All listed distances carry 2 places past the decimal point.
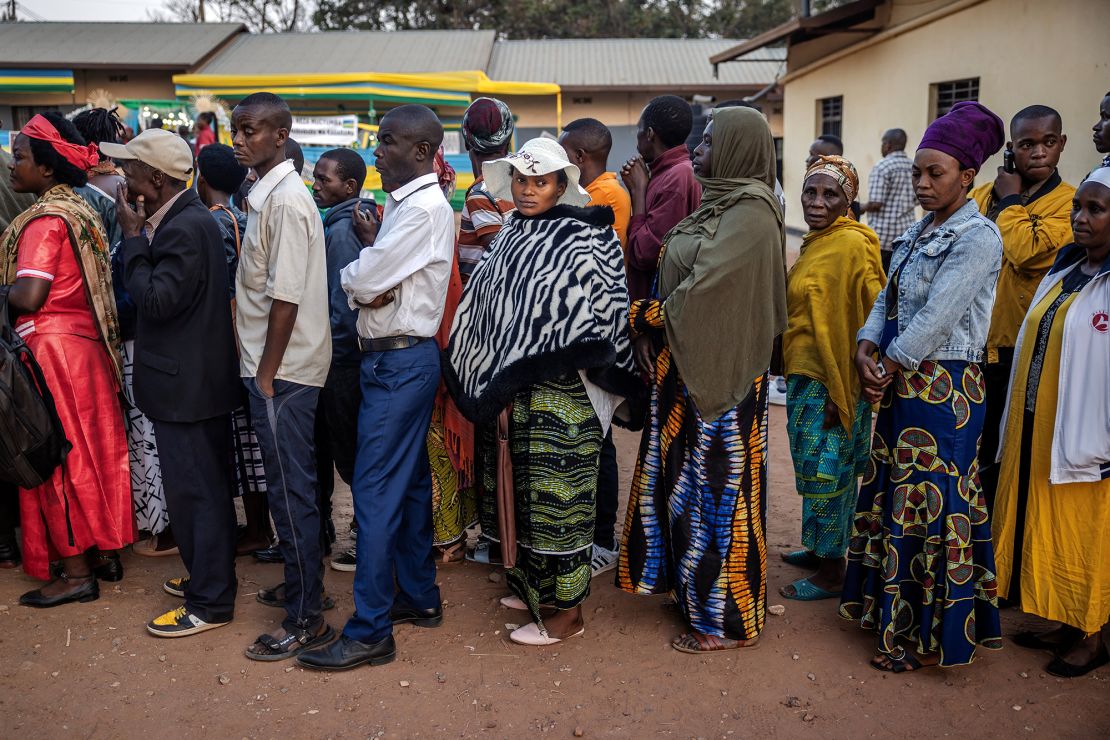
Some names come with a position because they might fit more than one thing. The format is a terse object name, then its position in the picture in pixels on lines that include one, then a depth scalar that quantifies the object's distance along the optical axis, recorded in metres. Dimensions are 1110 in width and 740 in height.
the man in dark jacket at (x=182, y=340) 3.19
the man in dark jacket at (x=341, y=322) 3.75
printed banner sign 13.38
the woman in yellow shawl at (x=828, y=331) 3.64
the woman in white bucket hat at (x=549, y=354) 3.18
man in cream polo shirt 3.11
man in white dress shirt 3.11
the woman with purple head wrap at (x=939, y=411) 3.04
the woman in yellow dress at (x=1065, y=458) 3.07
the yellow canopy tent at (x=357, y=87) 15.70
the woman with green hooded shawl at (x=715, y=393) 3.17
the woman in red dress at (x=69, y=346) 3.63
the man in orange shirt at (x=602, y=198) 4.25
